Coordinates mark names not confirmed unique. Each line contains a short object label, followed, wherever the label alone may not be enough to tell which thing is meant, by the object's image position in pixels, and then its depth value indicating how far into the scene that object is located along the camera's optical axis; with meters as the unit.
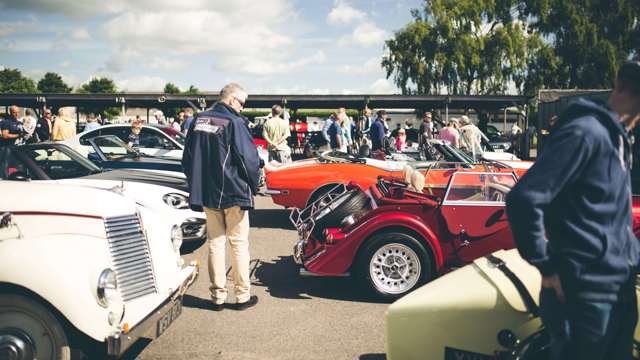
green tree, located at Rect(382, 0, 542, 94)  34.41
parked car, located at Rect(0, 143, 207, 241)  5.55
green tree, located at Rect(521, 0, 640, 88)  32.88
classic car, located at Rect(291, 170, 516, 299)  5.23
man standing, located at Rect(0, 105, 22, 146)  12.27
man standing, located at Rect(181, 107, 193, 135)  14.91
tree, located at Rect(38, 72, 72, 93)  104.62
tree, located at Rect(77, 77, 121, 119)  107.94
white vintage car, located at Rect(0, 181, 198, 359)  3.16
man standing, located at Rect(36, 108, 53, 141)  14.51
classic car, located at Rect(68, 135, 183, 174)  9.26
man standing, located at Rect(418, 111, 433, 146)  15.49
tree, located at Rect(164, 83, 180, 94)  135.62
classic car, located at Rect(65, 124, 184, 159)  10.37
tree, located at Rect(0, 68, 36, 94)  93.71
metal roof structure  24.27
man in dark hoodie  1.91
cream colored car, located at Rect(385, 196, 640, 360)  2.45
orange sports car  8.49
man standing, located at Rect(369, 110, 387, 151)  14.37
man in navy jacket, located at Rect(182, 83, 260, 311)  4.86
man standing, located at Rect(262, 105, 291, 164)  11.33
